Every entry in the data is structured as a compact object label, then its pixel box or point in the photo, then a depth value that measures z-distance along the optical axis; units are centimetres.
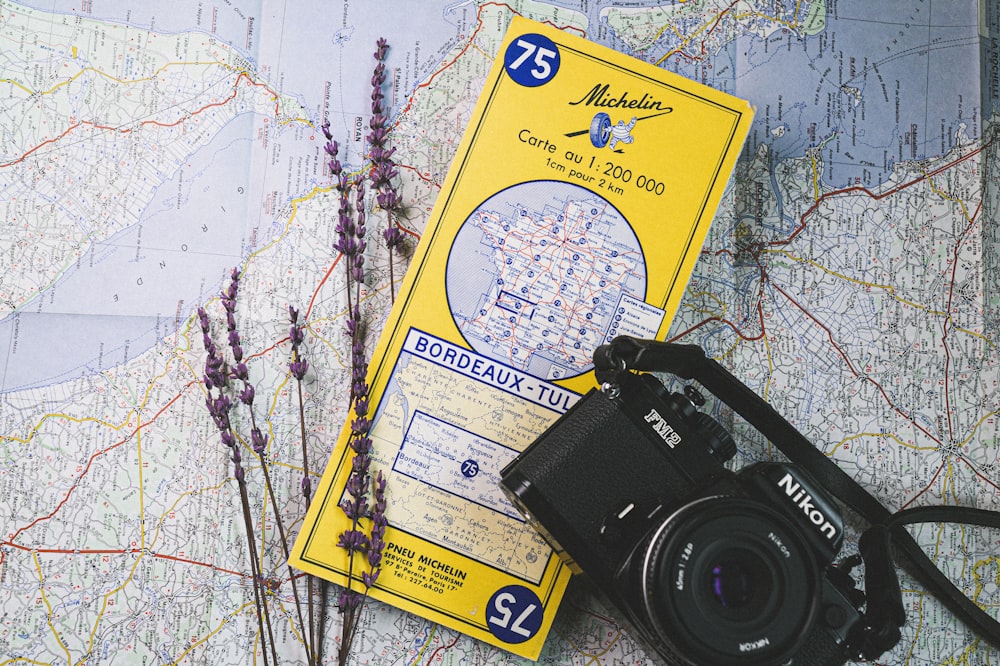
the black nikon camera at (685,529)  57
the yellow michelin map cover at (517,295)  79
